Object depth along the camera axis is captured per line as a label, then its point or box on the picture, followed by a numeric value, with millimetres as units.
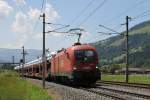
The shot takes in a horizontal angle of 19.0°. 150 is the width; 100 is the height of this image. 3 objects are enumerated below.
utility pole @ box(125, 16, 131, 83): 49656
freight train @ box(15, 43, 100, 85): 36750
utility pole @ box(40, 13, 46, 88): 41550
